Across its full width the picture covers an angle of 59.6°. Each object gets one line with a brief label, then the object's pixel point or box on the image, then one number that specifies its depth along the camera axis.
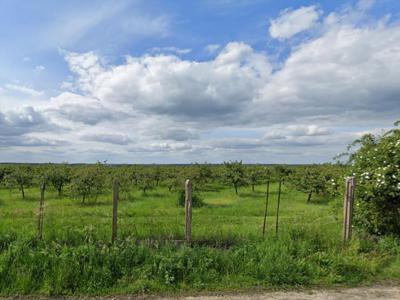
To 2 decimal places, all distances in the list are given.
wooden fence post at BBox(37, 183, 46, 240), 7.09
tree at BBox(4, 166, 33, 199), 24.33
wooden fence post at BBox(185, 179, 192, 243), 7.17
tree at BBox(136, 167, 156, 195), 26.68
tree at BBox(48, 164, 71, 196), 24.38
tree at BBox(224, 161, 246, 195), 28.75
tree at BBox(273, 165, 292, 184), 40.36
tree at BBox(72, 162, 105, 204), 20.97
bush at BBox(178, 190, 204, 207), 18.32
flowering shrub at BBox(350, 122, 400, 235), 8.56
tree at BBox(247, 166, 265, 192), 29.14
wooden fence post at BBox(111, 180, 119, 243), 7.04
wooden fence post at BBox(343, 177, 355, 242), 7.75
